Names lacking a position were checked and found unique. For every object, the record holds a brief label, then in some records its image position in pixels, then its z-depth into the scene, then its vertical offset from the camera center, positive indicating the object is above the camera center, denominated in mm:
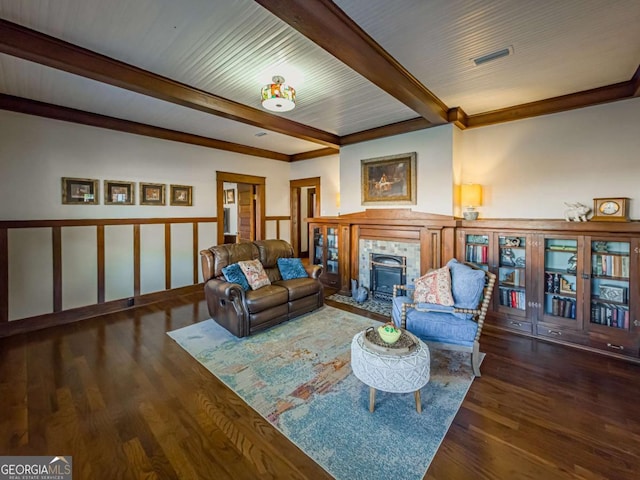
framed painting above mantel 4523 +890
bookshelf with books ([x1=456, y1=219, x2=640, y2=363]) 3004 -533
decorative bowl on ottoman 2219 -756
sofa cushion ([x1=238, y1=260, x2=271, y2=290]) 3848 -526
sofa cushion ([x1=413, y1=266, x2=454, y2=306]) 2910 -553
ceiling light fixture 2971 +1432
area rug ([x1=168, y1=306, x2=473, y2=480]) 1812 -1315
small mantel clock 3113 +271
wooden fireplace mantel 4129 +47
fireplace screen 4663 -640
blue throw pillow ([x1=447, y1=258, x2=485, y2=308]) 2746 -496
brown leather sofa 3463 -749
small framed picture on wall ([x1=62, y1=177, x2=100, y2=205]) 4027 +617
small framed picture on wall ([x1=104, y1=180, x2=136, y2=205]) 4410 +652
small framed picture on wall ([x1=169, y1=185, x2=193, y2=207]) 5160 +703
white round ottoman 2055 -971
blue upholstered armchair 2676 -718
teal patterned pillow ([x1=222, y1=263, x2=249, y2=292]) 3738 -524
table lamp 4114 +540
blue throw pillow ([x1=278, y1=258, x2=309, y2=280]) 4391 -521
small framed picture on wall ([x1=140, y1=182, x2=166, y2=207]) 4789 +684
